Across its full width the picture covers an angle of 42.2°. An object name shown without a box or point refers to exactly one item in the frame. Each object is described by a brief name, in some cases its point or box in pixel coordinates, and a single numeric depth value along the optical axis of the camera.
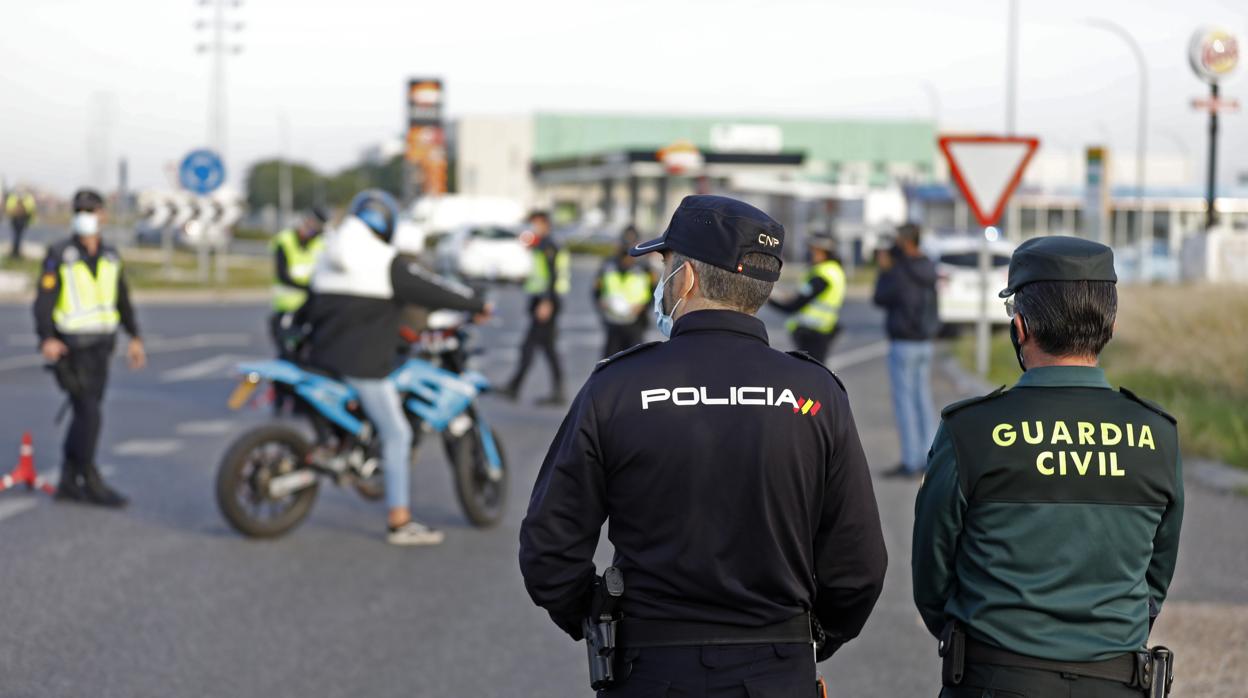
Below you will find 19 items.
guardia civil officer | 3.34
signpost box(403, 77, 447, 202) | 64.00
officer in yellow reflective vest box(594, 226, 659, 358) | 15.49
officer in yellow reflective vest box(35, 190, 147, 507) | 9.86
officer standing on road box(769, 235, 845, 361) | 12.23
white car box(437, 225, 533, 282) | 42.06
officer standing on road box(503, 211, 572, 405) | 16.20
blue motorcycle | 8.70
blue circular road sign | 30.91
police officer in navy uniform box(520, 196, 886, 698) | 3.29
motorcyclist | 8.58
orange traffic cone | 10.06
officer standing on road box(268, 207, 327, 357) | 14.82
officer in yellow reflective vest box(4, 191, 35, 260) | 41.09
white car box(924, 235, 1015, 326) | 25.41
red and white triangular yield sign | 16.45
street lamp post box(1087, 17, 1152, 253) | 44.80
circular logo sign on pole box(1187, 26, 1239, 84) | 25.25
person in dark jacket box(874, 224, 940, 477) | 11.57
